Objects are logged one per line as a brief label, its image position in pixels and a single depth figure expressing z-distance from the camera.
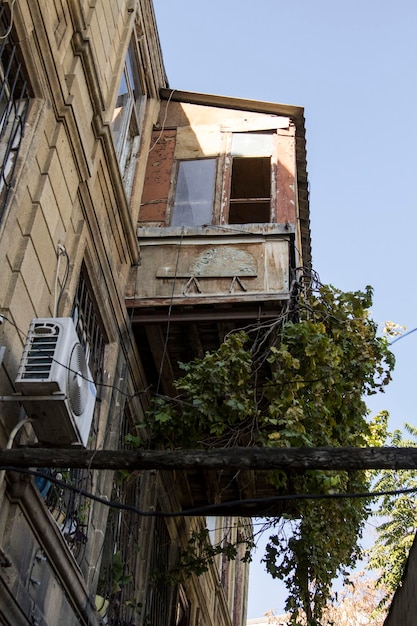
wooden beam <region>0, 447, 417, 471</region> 4.55
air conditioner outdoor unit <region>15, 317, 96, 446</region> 5.65
